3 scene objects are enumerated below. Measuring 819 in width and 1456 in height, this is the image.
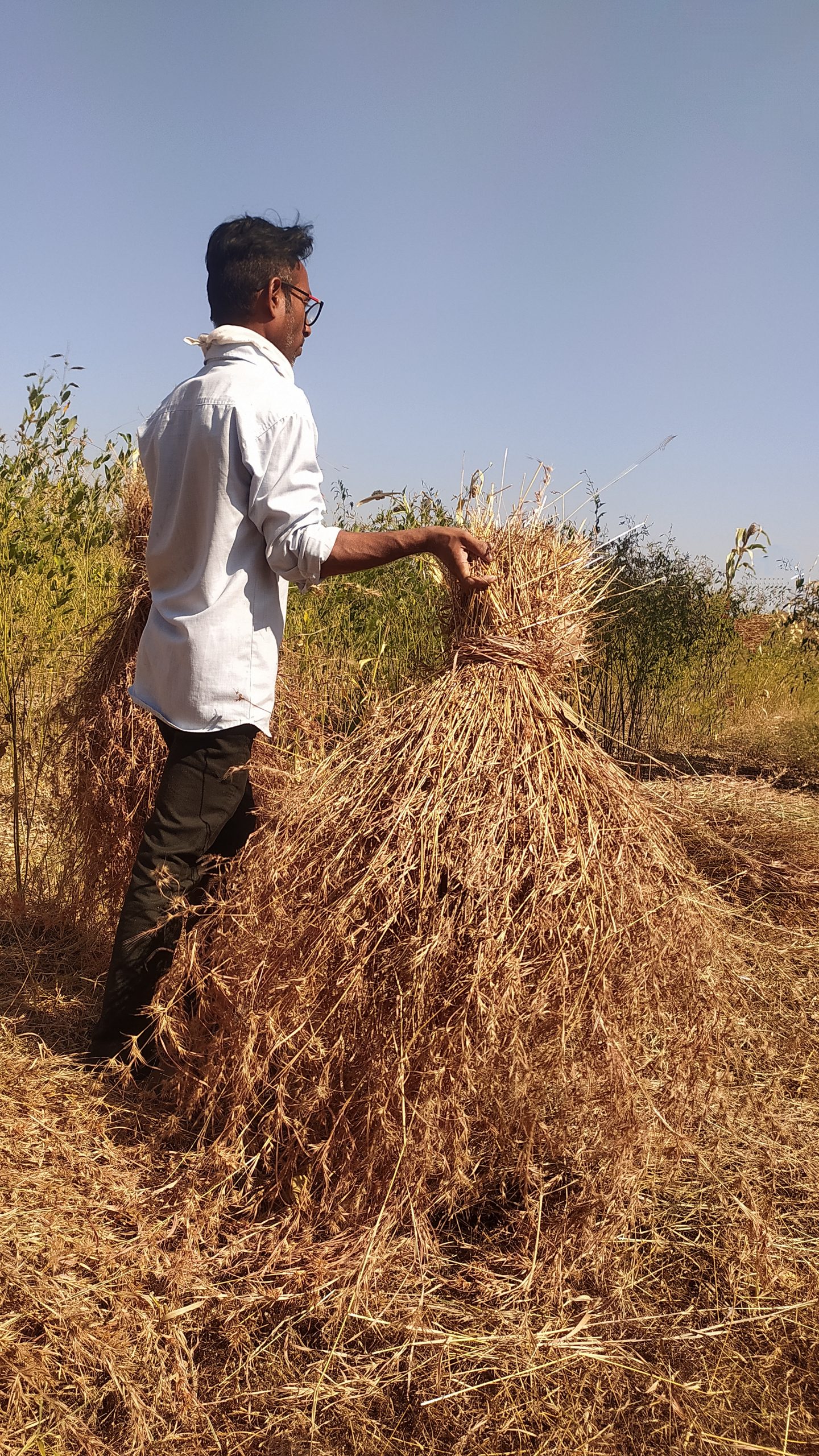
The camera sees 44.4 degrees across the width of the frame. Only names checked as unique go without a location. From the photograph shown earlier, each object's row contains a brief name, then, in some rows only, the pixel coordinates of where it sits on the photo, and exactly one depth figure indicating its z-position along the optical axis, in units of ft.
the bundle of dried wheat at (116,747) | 9.83
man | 7.33
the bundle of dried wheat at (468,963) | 6.34
